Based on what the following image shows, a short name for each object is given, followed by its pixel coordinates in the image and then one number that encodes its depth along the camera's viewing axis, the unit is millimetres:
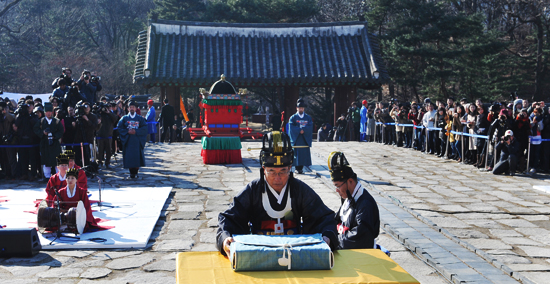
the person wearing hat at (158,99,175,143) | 18953
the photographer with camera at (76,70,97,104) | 13553
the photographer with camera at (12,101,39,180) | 10977
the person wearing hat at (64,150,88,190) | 7148
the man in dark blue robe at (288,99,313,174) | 11617
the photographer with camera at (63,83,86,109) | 12281
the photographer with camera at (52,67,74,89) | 12827
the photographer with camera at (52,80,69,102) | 12515
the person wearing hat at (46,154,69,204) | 6848
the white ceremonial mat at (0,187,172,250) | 6175
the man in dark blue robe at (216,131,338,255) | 3674
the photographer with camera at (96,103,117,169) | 12680
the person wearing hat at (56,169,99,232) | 6723
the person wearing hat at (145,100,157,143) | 18578
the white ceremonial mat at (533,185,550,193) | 9311
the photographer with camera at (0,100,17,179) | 11031
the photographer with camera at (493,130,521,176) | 10930
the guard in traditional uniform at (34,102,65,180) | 10680
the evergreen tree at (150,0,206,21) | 30281
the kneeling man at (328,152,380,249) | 4105
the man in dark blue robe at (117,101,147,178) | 10953
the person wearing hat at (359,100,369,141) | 20406
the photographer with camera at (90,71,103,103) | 14070
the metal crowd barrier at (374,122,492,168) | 11853
